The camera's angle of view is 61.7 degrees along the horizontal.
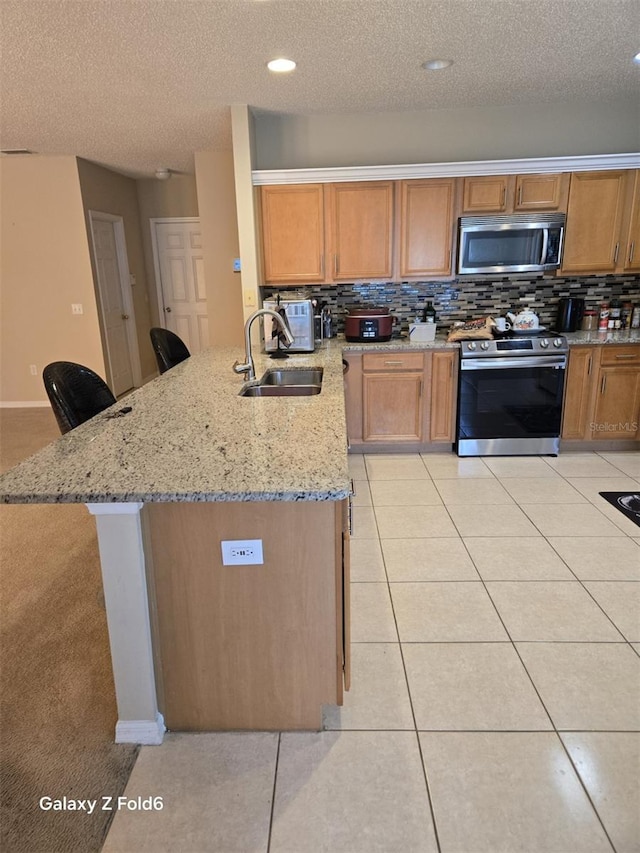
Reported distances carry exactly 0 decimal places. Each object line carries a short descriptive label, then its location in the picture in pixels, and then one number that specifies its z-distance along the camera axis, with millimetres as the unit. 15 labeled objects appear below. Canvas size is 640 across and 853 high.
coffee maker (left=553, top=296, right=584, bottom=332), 4145
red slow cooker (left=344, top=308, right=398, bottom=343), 4012
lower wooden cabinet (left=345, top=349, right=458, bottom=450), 3982
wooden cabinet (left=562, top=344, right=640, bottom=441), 3859
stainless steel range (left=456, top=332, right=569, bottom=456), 3832
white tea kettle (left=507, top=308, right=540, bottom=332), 4034
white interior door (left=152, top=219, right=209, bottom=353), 6688
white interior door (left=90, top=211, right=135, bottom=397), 5754
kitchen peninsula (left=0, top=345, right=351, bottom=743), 1421
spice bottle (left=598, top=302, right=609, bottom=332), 4172
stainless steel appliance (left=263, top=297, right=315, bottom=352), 3502
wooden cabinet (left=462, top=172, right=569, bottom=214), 3869
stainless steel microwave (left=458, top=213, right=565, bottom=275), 3900
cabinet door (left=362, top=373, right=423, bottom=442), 4016
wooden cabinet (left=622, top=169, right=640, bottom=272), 3846
